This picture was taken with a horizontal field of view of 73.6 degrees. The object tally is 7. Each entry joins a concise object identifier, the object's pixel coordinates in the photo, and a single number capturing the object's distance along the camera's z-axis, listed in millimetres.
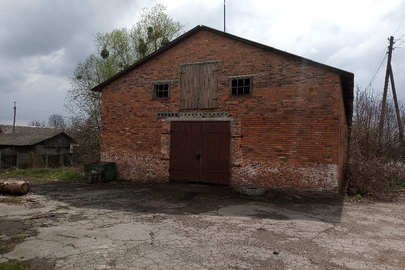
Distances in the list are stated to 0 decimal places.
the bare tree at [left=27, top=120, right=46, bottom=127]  77206
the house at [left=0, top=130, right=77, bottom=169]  21250
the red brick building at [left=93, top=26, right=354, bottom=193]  9164
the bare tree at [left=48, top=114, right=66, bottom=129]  77438
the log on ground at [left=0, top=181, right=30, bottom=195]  8992
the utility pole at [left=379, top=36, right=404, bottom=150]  16541
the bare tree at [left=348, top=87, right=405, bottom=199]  10023
